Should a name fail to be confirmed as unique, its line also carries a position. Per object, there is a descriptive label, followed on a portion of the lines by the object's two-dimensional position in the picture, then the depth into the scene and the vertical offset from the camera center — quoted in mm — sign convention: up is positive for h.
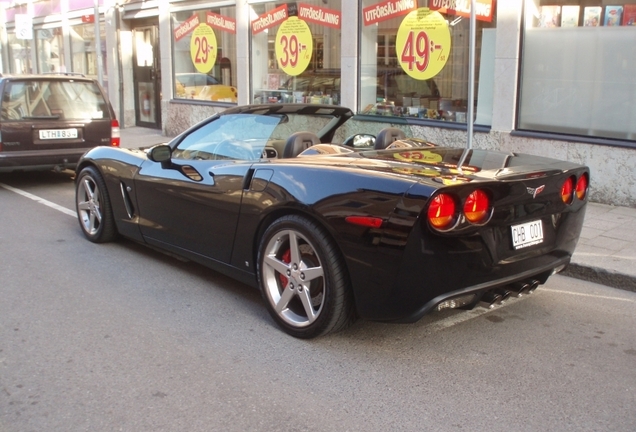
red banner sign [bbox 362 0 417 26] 10570 +1161
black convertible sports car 3686 -762
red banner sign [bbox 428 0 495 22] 9406 +1076
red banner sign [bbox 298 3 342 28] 11844 +1207
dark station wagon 9367 -491
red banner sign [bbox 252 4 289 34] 13021 +1248
